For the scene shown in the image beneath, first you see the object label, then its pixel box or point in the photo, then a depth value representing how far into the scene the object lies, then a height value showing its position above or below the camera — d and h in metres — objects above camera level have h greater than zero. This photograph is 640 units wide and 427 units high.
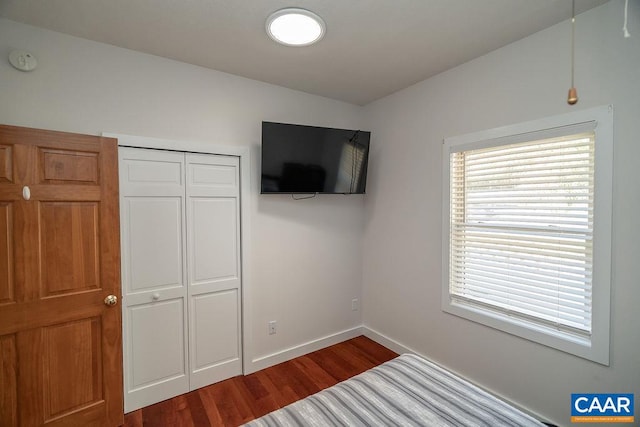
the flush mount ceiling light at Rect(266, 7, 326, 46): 1.61 +1.16
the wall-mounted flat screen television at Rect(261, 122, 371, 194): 2.40 +0.47
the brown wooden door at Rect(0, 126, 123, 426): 1.55 -0.45
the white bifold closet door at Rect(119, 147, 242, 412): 2.04 -0.52
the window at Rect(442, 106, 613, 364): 1.59 -0.15
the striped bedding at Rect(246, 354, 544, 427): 1.18 -0.93
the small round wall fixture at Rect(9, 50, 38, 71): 1.65 +0.92
